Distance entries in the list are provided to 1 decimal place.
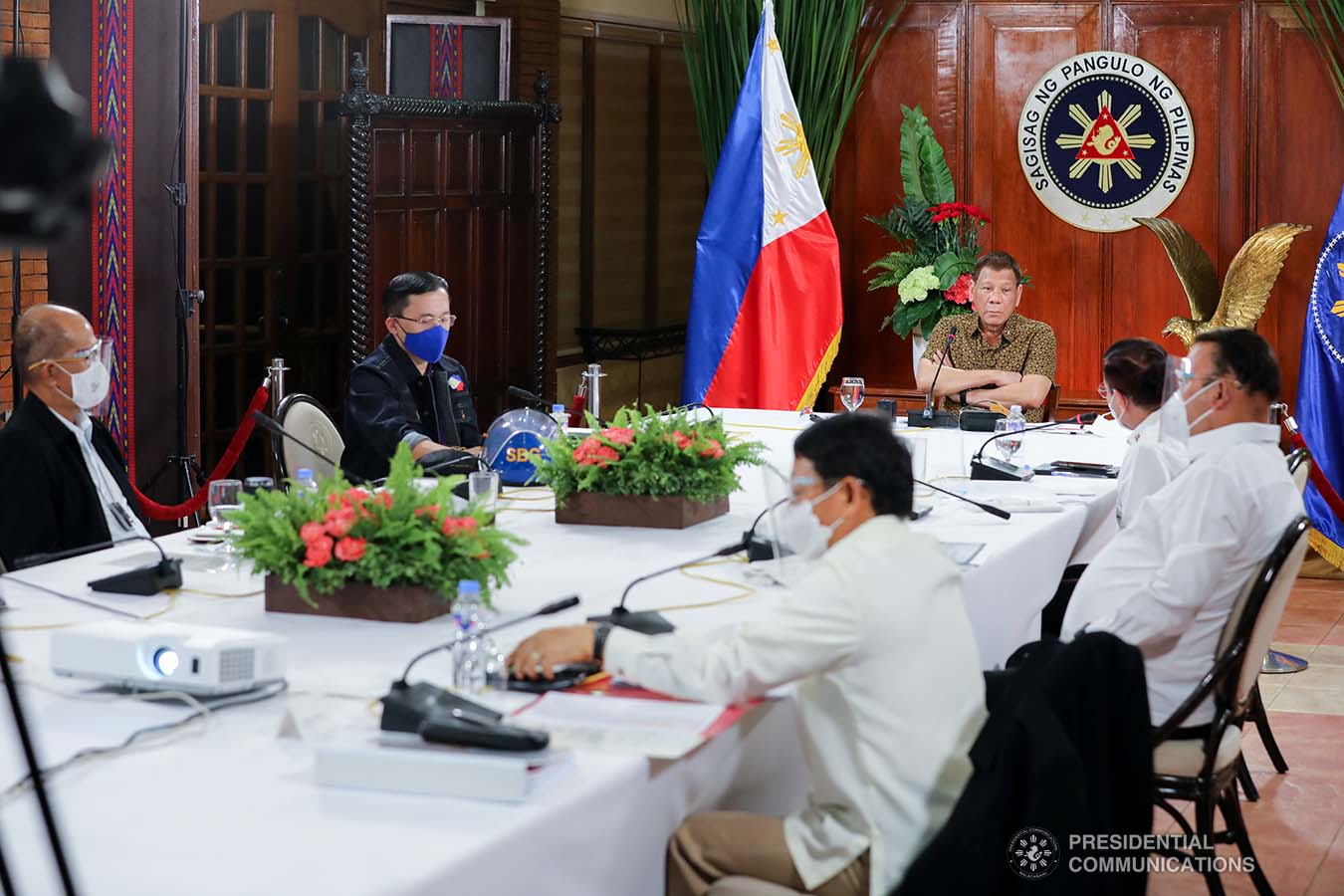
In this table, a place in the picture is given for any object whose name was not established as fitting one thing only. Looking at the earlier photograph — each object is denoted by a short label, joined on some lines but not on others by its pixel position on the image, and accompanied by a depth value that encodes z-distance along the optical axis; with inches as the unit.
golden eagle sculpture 271.7
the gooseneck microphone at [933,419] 221.1
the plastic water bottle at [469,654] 94.7
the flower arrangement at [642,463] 149.1
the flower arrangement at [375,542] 109.3
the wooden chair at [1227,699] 118.6
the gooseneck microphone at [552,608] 110.7
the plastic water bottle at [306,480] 116.3
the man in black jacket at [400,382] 190.2
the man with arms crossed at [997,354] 238.5
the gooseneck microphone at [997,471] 180.1
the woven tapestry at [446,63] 285.1
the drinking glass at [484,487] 136.3
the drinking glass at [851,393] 202.1
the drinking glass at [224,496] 129.1
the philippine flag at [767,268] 284.2
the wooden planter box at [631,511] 149.6
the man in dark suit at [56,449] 146.9
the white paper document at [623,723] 85.7
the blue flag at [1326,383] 267.0
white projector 91.3
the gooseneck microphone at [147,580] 121.1
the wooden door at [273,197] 264.8
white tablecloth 69.9
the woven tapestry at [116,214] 224.1
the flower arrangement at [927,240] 281.1
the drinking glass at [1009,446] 183.8
